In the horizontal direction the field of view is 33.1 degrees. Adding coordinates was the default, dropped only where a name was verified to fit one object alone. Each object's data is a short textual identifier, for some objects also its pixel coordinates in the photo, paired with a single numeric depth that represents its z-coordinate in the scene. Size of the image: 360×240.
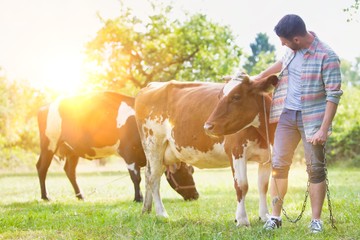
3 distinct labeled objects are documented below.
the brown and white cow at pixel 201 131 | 6.96
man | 6.21
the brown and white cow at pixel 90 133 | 12.42
